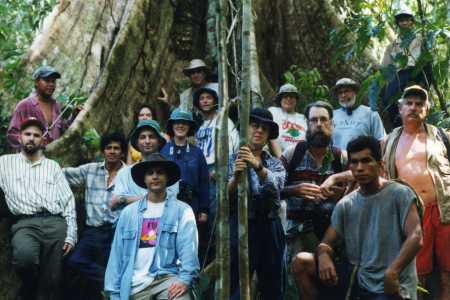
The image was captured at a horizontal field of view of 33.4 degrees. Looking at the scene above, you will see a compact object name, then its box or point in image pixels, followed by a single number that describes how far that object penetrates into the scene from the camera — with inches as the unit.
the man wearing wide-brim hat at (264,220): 235.9
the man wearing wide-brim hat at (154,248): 228.5
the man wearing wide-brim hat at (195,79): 348.8
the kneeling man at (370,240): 202.7
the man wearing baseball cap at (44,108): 307.4
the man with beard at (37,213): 268.1
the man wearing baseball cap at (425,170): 245.4
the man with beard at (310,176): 243.9
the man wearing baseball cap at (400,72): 324.2
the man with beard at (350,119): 321.7
